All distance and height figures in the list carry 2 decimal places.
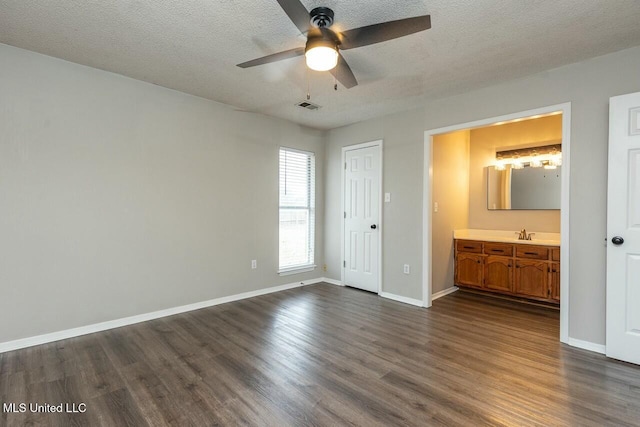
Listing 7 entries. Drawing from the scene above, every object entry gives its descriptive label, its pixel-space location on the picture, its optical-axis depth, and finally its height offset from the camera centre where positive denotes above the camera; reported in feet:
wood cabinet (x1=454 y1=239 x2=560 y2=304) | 12.56 -2.65
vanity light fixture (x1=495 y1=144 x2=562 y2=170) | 13.85 +2.56
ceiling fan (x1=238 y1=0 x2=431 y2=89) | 5.41 +3.48
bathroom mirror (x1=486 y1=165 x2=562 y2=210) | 13.93 +1.07
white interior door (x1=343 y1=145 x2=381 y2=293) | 14.60 -0.40
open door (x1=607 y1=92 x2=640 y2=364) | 7.93 -0.54
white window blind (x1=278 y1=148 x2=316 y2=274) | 15.31 +0.00
